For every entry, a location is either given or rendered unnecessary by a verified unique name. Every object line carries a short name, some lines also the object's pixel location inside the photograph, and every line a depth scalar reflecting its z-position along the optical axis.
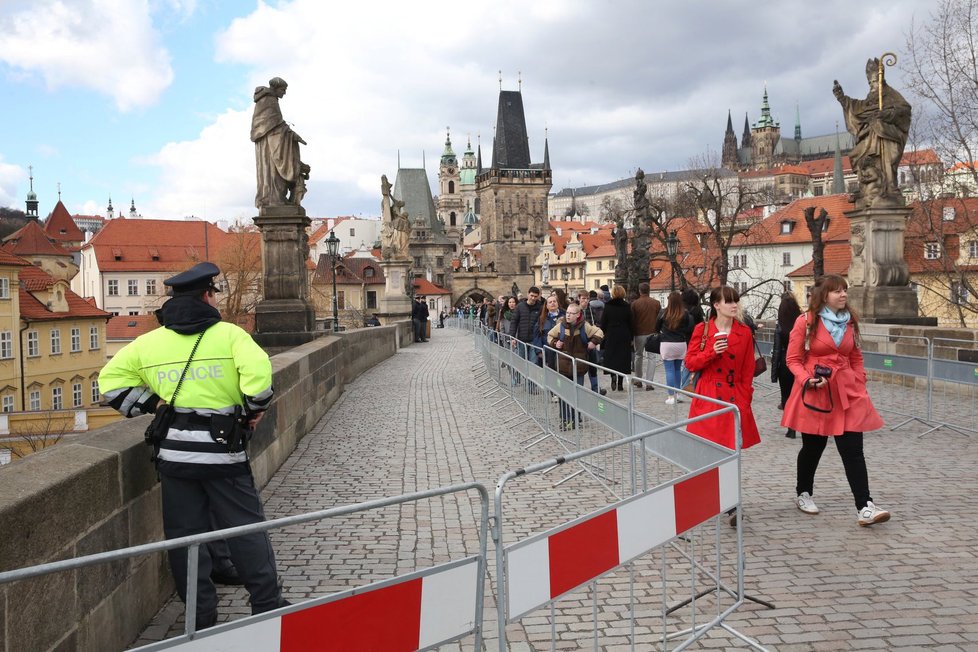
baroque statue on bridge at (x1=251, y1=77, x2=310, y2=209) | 13.67
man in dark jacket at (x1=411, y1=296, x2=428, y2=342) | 37.63
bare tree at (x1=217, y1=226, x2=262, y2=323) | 51.22
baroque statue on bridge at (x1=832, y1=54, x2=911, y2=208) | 16.33
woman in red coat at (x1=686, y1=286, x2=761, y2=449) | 6.58
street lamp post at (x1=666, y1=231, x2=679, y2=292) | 25.38
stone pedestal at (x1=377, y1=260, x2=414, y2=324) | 37.38
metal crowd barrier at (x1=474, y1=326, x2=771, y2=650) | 3.38
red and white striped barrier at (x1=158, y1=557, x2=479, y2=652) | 2.62
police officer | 4.19
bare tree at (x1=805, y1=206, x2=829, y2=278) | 24.45
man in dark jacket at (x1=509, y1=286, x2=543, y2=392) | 14.66
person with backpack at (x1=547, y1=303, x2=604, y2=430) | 11.60
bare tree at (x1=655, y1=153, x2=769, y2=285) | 31.64
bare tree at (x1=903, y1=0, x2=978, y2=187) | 18.95
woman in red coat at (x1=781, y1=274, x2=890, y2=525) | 6.34
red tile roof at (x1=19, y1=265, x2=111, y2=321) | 53.44
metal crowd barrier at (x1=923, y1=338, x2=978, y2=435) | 10.60
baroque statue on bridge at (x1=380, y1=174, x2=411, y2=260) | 37.16
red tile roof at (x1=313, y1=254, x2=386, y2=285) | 100.62
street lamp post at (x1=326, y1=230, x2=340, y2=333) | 28.21
